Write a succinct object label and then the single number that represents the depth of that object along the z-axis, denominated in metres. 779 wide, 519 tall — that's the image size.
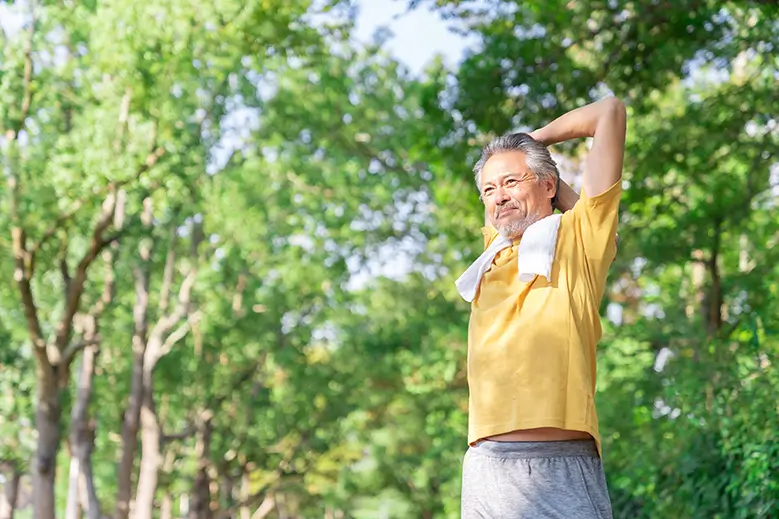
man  2.73
